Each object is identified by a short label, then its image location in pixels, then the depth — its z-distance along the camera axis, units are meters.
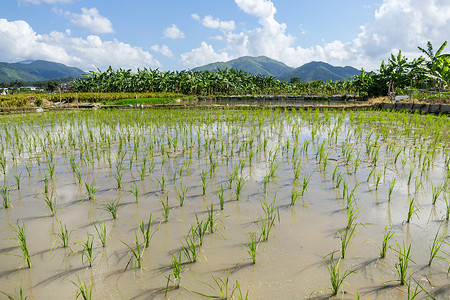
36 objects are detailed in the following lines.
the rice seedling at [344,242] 1.92
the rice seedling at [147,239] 2.04
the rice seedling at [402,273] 1.65
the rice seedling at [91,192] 3.07
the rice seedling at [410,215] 2.35
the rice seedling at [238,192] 2.98
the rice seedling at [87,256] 1.85
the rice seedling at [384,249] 1.94
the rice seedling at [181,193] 2.89
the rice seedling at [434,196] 2.75
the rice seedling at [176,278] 1.64
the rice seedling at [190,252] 1.92
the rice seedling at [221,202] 2.75
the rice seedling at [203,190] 3.09
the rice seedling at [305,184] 3.07
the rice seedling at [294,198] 2.85
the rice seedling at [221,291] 1.59
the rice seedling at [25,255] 1.90
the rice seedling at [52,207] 2.65
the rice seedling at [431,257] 1.81
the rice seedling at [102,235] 2.12
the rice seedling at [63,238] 2.12
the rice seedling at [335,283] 1.59
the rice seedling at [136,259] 1.85
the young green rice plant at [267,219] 2.20
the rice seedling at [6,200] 2.91
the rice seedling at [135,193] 2.91
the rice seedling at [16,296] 1.63
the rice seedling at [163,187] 3.21
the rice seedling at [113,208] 2.59
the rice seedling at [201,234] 2.05
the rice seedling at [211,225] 2.27
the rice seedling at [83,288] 1.60
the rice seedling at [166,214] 2.53
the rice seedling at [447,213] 2.45
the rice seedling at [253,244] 1.88
